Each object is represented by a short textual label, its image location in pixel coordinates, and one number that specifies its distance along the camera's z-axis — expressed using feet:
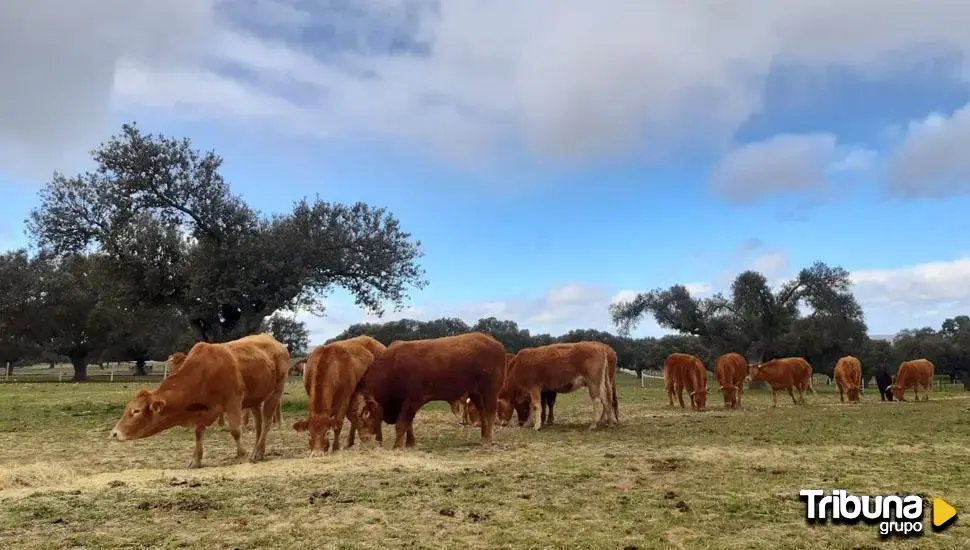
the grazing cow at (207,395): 31.40
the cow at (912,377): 90.02
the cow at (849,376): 84.79
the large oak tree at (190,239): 74.43
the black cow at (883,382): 91.39
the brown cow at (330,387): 35.06
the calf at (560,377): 52.21
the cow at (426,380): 38.29
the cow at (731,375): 70.49
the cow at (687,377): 69.82
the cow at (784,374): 76.59
